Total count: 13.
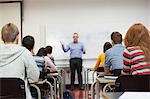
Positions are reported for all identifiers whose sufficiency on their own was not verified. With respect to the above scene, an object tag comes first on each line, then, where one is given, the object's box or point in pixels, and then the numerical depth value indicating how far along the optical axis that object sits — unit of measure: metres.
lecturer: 7.60
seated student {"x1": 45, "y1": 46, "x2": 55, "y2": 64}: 5.51
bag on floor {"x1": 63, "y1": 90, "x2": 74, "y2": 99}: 5.13
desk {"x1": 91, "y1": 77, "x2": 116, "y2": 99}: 2.82
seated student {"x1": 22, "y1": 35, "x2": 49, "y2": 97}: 3.39
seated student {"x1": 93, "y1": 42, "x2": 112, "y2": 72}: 4.70
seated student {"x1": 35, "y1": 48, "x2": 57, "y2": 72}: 4.63
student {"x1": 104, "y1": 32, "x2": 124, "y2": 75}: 3.54
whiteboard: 7.83
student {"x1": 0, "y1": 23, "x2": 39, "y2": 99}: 2.38
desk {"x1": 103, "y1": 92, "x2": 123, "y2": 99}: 2.10
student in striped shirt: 2.44
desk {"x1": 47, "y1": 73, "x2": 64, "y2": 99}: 4.13
